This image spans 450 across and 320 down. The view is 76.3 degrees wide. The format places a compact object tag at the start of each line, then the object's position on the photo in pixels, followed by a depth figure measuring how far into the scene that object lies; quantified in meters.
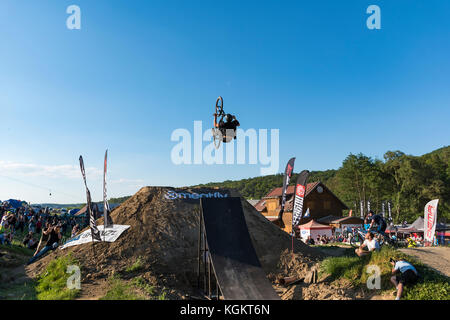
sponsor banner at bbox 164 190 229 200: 16.89
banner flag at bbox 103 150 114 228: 13.32
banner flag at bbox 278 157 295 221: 15.76
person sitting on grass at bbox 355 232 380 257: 12.07
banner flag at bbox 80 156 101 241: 12.38
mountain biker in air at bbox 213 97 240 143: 15.23
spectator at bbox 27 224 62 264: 15.02
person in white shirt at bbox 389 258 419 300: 9.07
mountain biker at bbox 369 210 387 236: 13.72
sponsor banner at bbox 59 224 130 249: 14.14
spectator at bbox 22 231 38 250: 19.35
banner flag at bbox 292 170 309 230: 14.09
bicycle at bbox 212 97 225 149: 15.27
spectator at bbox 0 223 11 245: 18.53
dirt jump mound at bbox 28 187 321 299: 12.20
